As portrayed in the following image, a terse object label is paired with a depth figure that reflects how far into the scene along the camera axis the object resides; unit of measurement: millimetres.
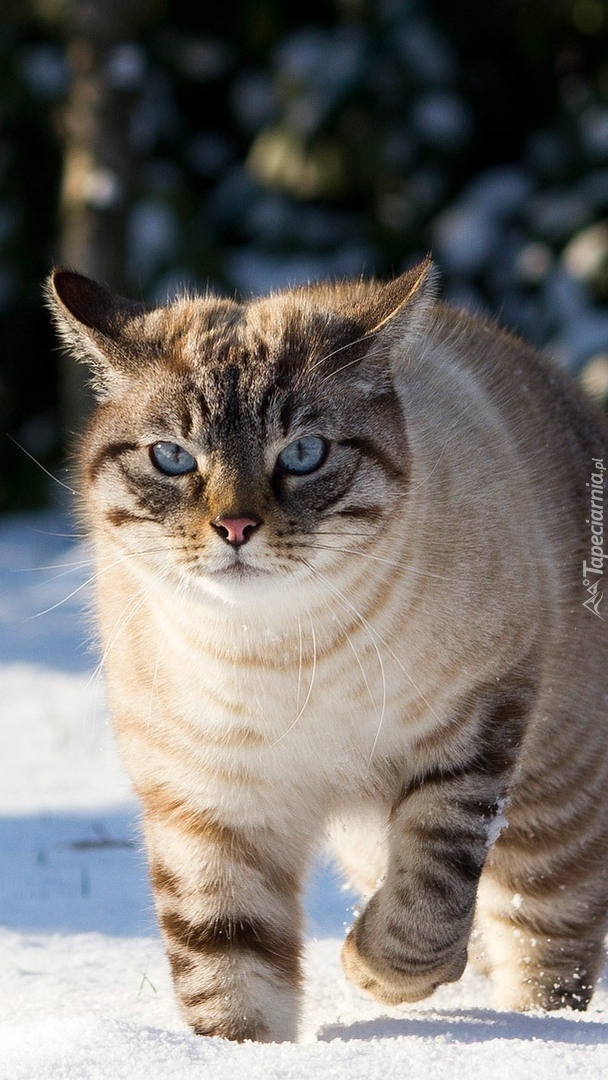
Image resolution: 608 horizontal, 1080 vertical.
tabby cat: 5309
